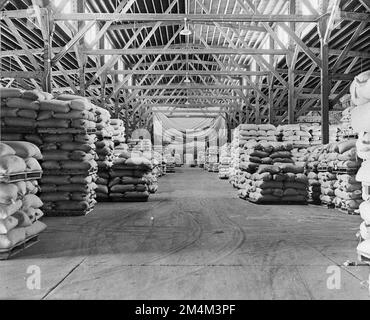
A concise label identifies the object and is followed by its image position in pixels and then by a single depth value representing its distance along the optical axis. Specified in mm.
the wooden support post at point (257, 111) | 20384
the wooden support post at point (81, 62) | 12898
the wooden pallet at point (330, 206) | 8891
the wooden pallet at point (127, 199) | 10102
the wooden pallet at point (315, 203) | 9633
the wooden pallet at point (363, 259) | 4110
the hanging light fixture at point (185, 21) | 11839
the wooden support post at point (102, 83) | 15585
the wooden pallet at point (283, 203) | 9477
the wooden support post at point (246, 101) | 21388
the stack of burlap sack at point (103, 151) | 9756
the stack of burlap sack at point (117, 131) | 13302
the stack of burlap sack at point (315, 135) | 14063
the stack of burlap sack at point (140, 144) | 19433
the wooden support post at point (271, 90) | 16422
